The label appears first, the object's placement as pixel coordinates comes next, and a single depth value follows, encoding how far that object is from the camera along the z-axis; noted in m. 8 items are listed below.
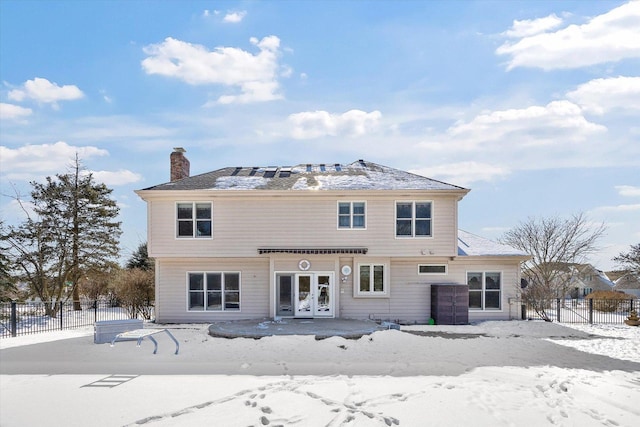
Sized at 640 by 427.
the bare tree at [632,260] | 32.53
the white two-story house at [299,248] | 18.85
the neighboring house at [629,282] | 33.79
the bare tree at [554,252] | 30.86
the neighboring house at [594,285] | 54.22
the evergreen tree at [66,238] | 26.14
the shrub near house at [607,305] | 26.05
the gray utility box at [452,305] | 18.59
